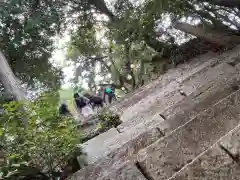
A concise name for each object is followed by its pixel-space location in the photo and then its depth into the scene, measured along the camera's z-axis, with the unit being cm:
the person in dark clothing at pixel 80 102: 673
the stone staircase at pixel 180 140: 148
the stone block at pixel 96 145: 311
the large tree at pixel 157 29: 620
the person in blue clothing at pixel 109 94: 807
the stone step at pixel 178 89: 399
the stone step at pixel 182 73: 456
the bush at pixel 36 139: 245
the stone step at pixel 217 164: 141
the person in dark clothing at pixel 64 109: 605
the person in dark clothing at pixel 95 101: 710
